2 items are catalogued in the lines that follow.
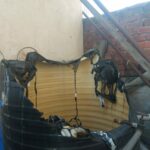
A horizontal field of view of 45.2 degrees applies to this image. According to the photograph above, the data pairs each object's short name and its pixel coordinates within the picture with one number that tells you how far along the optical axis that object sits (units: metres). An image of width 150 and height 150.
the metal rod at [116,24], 1.73
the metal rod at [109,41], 2.32
